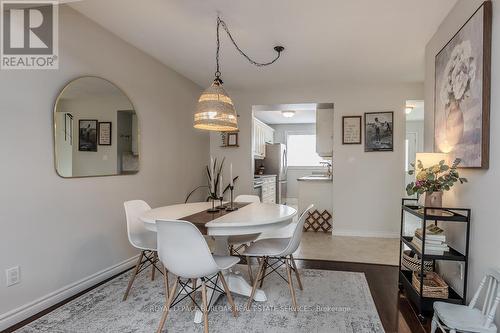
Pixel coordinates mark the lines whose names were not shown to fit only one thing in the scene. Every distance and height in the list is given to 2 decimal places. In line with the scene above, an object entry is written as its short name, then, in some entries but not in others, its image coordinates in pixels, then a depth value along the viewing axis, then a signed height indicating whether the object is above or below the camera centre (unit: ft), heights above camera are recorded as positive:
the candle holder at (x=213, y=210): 8.02 -1.36
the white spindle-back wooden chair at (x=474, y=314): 4.95 -2.78
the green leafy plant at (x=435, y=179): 6.57 -0.35
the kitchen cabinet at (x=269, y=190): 20.51 -2.07
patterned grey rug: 6.35 -3.63
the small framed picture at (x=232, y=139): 16.44 +1.29
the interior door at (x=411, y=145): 24.38 +1.58
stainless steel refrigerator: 24.34 +0.02
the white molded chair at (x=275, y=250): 7.02 -2.19
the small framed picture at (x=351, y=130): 14.90 +1.70
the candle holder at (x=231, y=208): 8.23 -1.36
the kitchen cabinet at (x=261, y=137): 20.89 +1.97
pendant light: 7.77 +1.43
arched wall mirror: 7.64 +0.89
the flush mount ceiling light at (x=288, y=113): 20.01 +3.44
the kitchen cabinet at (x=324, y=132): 16.37 +1.74
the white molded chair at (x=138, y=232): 7.63 -2.05
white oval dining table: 6.42 -1.38
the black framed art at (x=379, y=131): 14.52 +1.63
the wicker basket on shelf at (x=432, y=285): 6.74 -2.90
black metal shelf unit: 6.40 -2.07
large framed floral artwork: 5.66 +1.61
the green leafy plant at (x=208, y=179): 14.36 -0.98
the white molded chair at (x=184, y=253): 5.65 -1.85
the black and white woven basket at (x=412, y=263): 7.77 -2.75
